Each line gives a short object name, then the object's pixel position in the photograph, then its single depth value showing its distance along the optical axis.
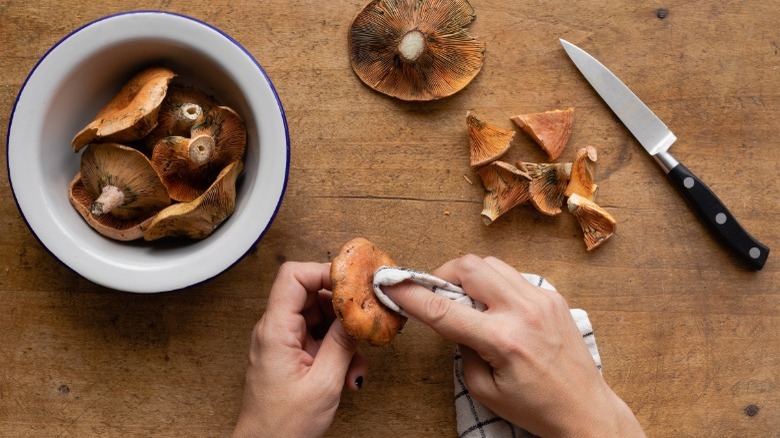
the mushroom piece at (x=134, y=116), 0.61
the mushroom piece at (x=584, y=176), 0.70
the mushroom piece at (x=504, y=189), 0.70
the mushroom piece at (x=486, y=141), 0.70
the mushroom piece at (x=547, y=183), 0.70
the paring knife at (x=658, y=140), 0.71
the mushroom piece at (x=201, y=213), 0.62
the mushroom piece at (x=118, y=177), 0.62
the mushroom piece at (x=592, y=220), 0.70
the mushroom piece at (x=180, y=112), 0.63
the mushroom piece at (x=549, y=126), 0.70
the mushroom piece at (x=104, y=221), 0.64
